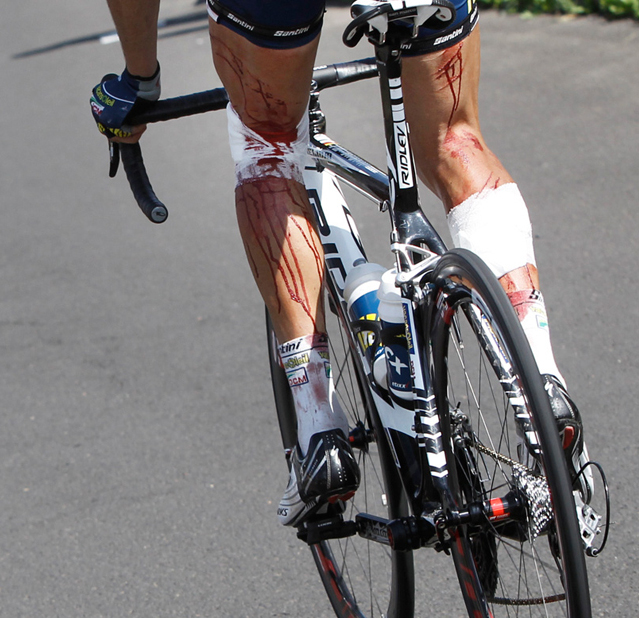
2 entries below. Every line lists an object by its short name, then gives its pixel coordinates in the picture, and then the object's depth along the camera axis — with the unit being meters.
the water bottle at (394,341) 7.41
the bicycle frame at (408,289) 7.34
